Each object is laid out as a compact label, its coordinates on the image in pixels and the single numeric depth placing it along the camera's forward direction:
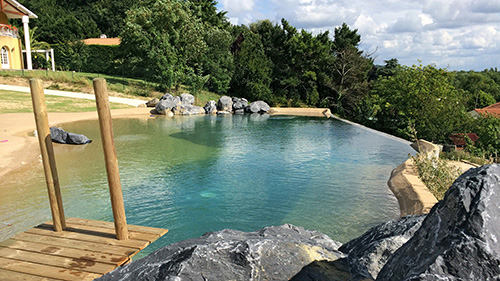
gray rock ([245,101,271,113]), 29.09
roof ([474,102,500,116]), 32.16
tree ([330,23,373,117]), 30.70
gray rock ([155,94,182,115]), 25.59
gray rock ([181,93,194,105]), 27.72
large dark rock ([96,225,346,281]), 2.80
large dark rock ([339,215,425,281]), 3.08
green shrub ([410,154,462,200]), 8.59
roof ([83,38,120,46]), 41.34
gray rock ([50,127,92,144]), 14.30
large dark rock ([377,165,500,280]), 2.05
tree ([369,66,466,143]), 18.25
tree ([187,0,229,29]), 37.91
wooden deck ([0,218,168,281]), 3.97
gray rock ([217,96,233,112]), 28.42
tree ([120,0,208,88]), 29.39
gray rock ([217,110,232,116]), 27.53
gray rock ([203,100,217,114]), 27.59
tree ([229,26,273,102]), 31.83
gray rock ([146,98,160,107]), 26.79
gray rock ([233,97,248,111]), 29.04
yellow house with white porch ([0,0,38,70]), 30.70
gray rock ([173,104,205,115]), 26.16
